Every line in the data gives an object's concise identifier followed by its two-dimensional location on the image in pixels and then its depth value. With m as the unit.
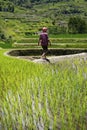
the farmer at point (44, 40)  15.87
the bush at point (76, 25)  92.88
